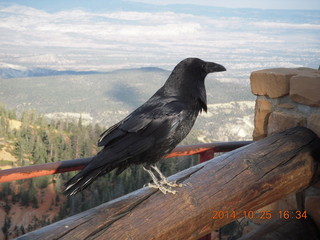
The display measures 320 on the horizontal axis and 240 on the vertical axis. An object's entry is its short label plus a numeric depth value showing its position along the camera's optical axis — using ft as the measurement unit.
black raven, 5.79
